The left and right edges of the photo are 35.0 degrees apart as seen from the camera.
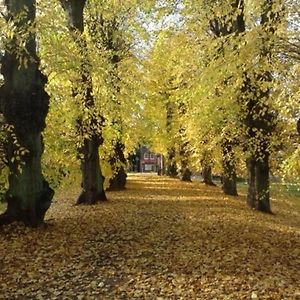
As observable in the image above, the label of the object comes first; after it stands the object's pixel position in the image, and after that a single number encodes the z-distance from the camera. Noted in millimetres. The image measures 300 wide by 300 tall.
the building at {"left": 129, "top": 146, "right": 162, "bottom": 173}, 120650
